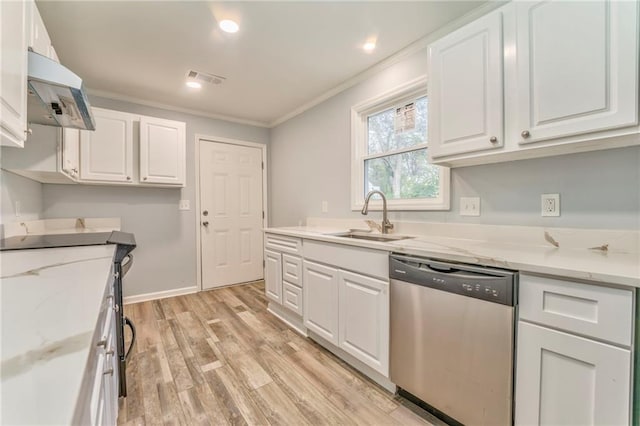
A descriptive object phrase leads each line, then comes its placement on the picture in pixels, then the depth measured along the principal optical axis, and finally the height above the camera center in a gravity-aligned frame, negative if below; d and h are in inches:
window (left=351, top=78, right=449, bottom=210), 84.8 +19.7
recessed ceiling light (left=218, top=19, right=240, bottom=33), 74.7 +51.4
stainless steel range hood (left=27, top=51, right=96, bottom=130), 50.2 +23.0
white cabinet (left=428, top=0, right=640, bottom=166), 43.7 +24.1
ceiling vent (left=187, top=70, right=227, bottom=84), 102.5 +51.4
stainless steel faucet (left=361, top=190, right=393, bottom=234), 88.4 -3.0
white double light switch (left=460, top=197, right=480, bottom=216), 71.2 +1.0
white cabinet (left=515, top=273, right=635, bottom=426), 35.6 -20.4
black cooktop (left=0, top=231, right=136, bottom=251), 57.8 -7.4
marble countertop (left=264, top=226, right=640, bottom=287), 37.0 -8.1
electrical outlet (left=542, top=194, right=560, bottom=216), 58.7 +1.2
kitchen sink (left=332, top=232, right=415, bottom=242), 82.9 -8.6
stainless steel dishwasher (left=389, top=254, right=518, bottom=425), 45.4 -24.1
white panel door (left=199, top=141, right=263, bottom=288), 144.7 -1.9
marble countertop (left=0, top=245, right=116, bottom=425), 13.2 -9.0
